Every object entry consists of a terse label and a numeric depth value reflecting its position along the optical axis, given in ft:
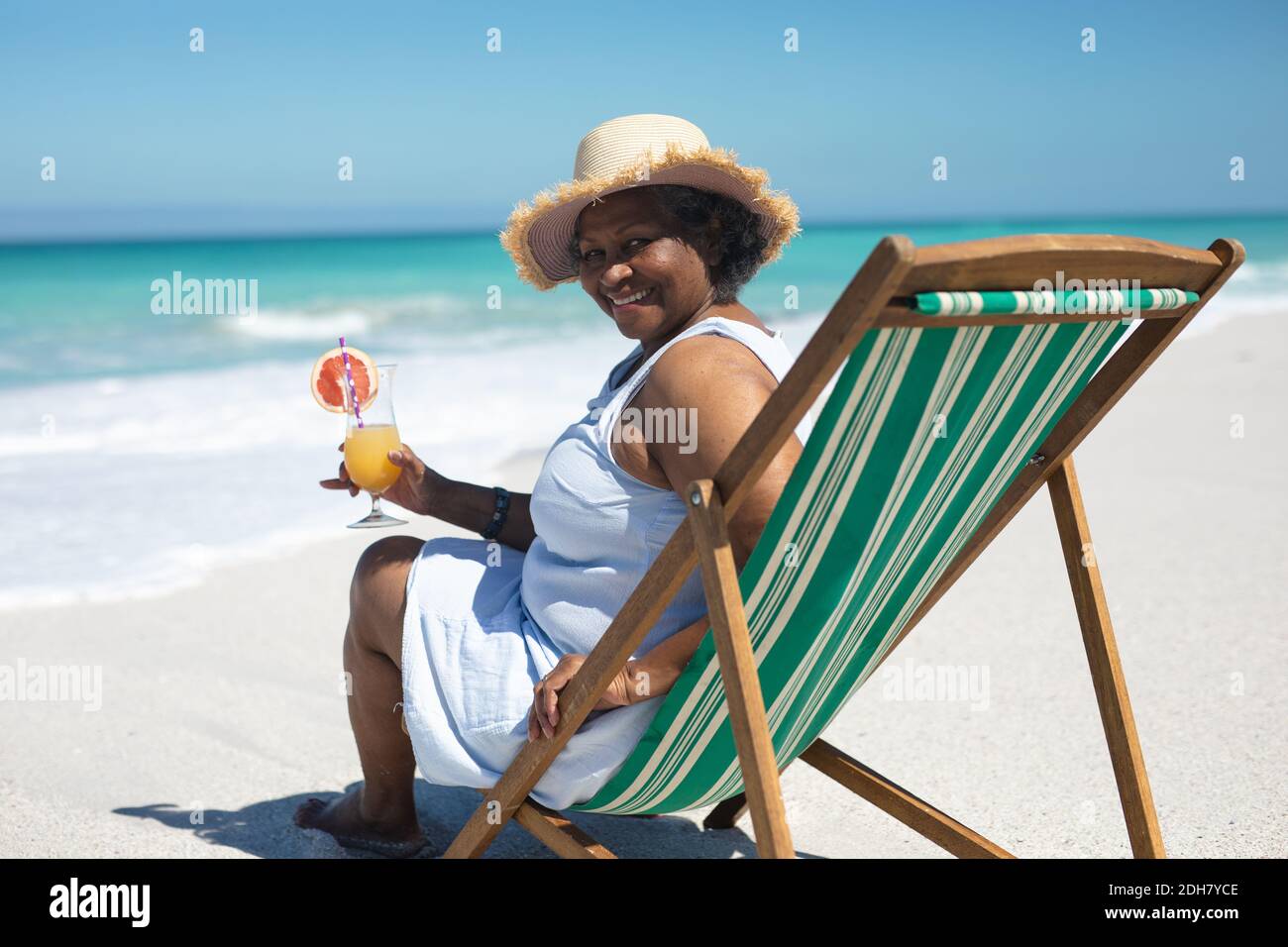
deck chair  5.37
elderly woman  6.93
